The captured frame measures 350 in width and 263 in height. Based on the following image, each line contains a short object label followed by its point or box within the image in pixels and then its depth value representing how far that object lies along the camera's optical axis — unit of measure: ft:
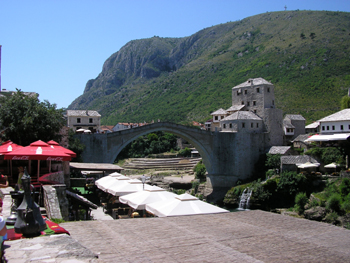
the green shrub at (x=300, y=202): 98.85
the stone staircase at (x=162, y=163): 205.57
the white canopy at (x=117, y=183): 65.67
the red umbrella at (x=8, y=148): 50.97
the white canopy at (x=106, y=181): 70.49
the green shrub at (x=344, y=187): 94.48
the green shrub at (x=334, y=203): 89.44
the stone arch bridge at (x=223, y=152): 138.10
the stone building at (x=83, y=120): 177.55
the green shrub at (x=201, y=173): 163.48
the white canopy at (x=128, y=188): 62.80
